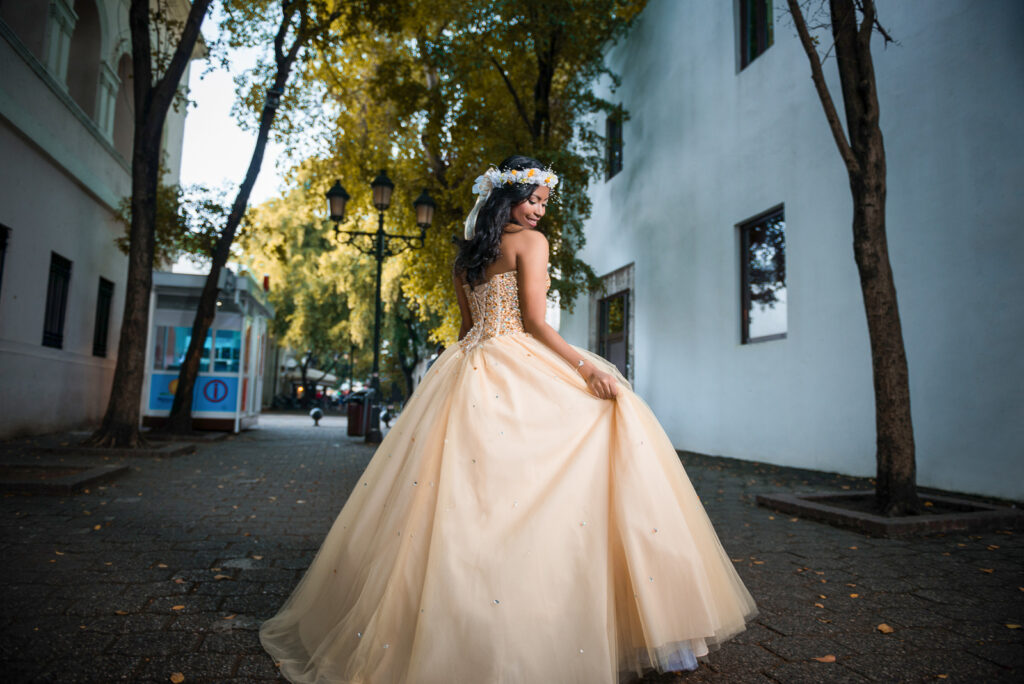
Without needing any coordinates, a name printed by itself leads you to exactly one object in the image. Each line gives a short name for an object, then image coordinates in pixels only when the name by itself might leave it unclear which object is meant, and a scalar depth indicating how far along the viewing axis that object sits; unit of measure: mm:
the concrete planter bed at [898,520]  4566
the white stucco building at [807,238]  5914
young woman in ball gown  1906
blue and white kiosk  12727
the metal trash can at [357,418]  13992
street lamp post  11672
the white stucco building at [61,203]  9117
